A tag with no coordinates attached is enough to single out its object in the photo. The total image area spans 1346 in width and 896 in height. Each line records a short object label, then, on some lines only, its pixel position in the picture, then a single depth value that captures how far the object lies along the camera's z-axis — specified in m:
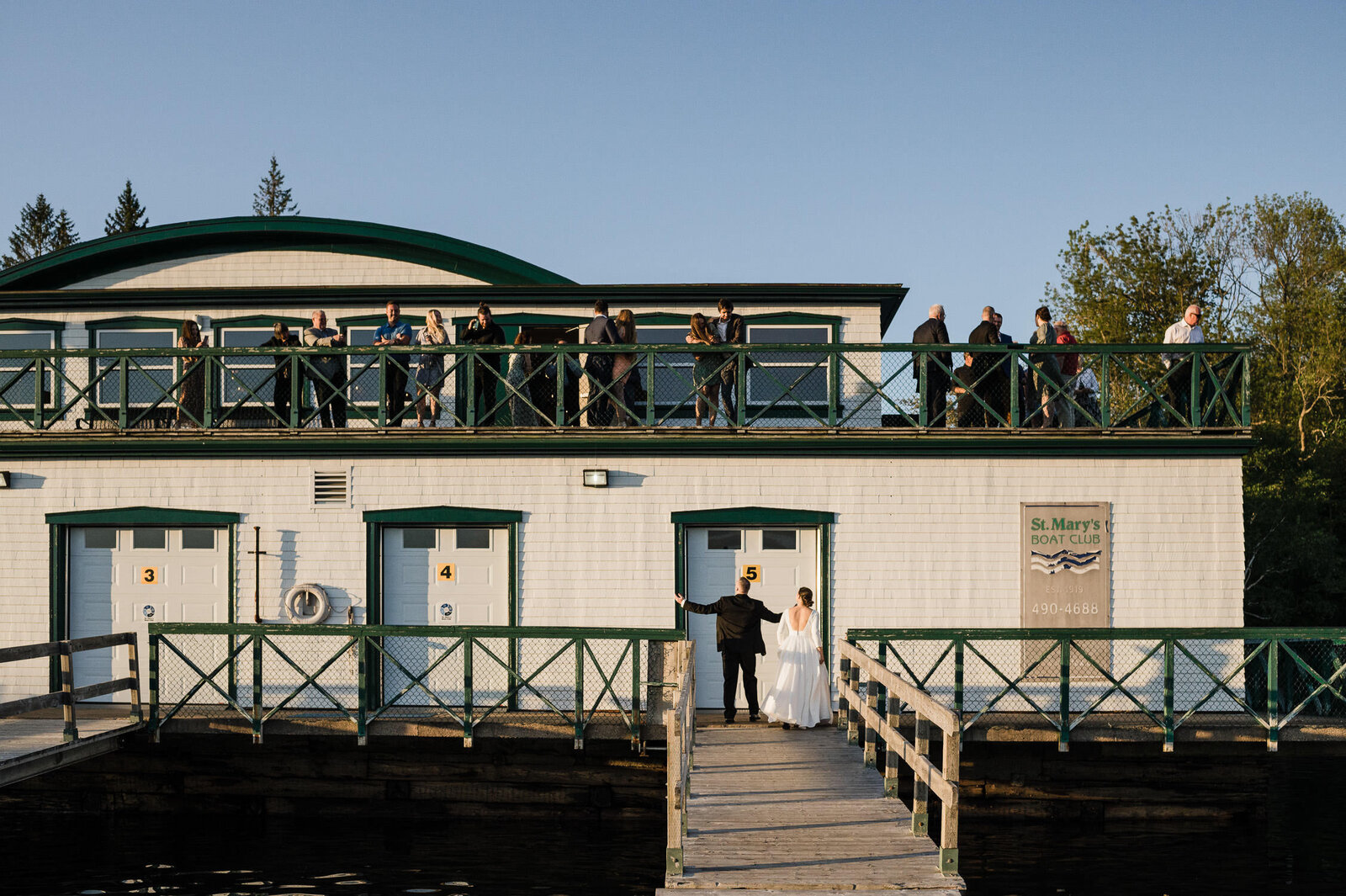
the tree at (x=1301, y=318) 38.75
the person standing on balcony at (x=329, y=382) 16.75
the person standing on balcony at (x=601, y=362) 16.92
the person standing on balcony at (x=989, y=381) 16.62
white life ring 16.42
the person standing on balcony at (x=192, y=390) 17.00
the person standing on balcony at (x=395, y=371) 16.97
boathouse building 16.19
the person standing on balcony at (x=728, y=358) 16.86
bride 14.55
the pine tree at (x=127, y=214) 65.69
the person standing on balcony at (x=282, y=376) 17.38
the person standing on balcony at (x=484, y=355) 17.02
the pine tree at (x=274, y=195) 71.19
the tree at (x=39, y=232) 65.19
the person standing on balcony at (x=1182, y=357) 16.31
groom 14.88
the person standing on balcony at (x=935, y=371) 16.50
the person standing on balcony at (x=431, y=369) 17.00
